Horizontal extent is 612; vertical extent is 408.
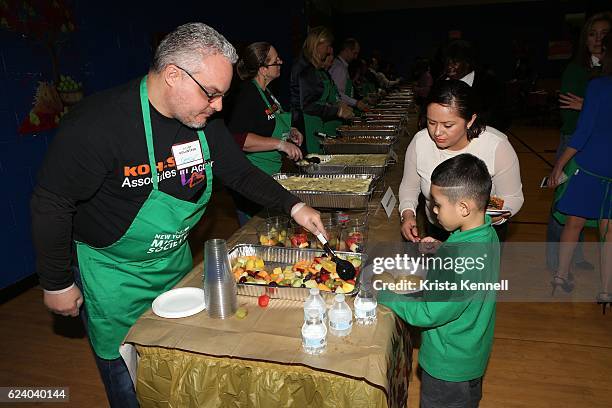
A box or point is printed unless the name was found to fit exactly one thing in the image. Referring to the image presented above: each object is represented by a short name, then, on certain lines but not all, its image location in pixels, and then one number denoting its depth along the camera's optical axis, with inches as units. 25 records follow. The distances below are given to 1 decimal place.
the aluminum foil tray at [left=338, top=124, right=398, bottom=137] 165.5
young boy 54.7
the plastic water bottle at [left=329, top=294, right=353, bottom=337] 52.7
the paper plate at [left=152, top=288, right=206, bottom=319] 57.8
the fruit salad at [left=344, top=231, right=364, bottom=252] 72.9
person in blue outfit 101.2
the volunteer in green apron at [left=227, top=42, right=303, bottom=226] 110.3
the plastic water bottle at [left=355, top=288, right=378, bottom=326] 54.7
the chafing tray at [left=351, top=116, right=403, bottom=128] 184.1
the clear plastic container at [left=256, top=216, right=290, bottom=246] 76.9
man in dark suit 130.1
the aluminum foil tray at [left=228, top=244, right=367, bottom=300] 66.9
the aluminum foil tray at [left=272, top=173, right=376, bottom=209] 96.1
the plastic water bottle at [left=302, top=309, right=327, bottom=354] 50.0
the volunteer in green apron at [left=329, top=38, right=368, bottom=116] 221.6
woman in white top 75.2
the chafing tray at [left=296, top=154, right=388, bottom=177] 118.3
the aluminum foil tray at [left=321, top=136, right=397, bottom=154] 140.9
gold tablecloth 48.9
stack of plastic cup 55.3
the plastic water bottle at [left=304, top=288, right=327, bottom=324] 52.6
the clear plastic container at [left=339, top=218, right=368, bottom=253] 73.9
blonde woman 160.4
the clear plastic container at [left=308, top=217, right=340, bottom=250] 74.4
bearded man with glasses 55.9
